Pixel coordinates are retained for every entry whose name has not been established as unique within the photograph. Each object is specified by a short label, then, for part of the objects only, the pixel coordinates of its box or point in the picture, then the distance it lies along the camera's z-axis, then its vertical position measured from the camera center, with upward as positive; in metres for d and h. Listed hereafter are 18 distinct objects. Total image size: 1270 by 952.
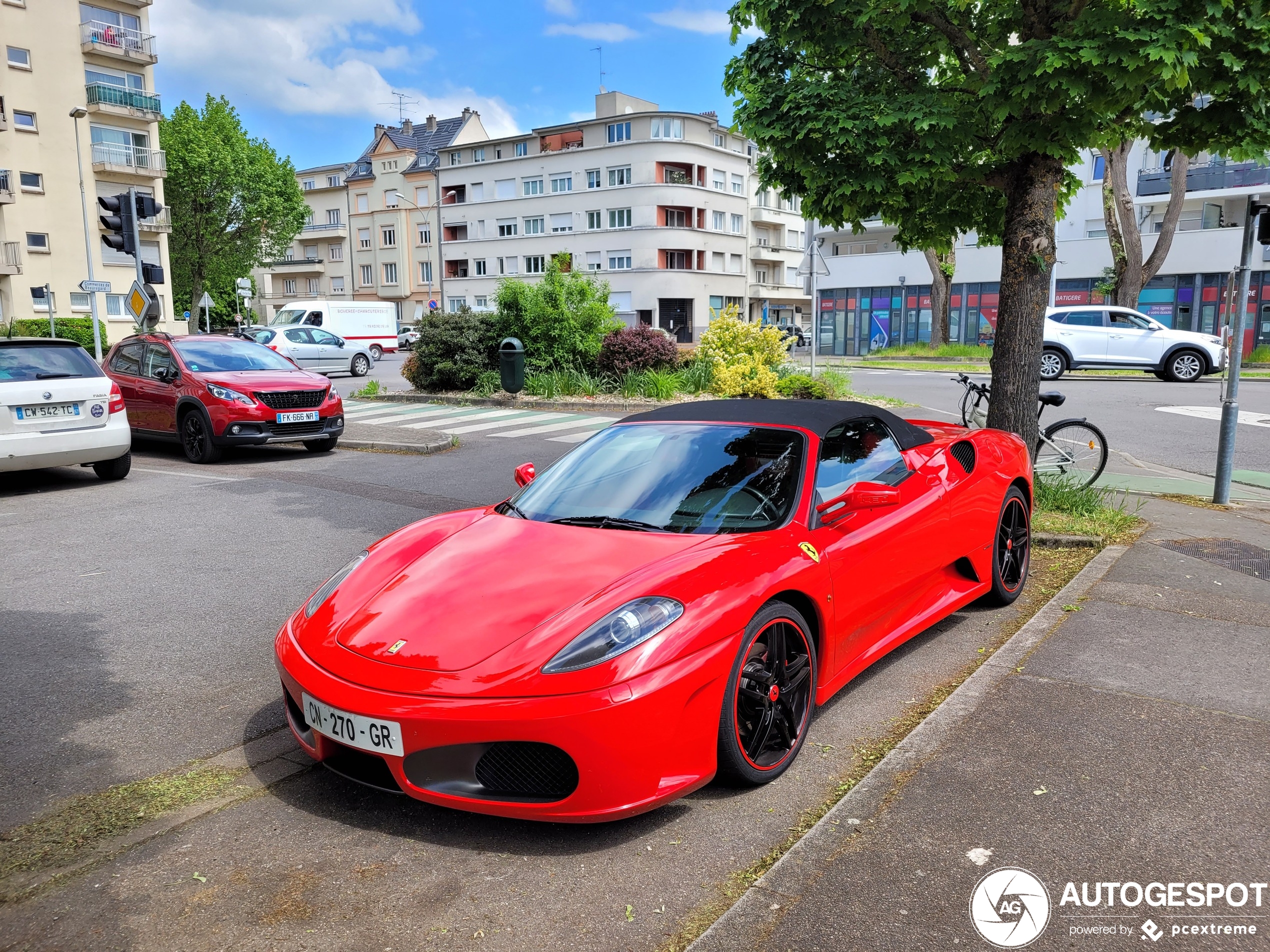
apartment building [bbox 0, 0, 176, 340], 42.38 +7.73
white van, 33.19 -0.18
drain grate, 6.37 -1.58
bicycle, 8.59 -1.16
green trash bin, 17.97 -0.89
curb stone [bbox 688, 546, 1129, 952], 2.60 -1.58
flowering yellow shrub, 16.14 -0.65
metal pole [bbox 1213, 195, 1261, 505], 7.87 -0.56
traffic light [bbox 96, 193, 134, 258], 15.14 +1.36
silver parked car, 26.95 -0.97
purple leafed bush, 18.39 -0.69
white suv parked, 23.25 -0.59
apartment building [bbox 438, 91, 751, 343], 60.09 +6.93
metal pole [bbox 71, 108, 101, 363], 35.55 +4.46
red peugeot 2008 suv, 11.54 -0.99
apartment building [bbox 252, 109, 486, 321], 73.62 +6.89
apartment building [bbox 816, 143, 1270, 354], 36.91 +2.09
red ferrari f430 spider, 2.94 -1.03
